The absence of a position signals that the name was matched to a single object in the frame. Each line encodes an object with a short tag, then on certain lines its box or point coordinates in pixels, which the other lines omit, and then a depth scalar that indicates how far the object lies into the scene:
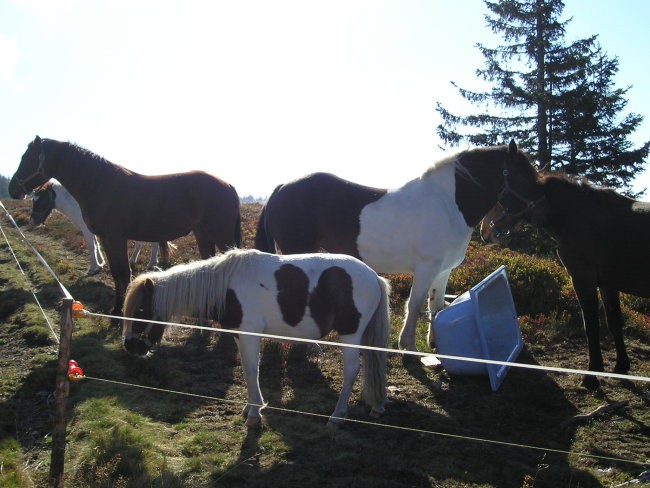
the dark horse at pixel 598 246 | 6.00
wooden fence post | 3.78
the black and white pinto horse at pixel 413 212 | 7.03
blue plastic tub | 6.07
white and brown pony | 5.09
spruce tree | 18.70
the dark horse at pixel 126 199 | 8.62
